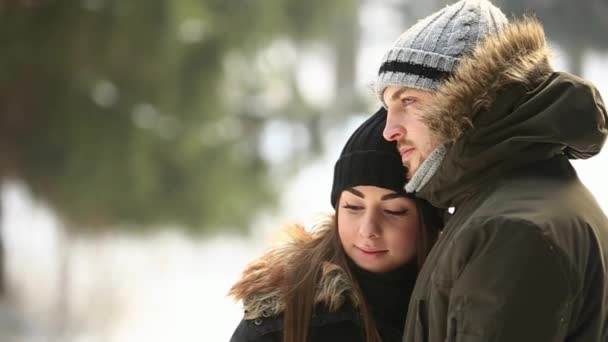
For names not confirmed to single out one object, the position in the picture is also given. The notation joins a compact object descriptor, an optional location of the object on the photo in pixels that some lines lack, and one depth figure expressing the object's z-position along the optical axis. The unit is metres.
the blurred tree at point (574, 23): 7.39
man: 5.82
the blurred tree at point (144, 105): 8.95
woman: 6.24
